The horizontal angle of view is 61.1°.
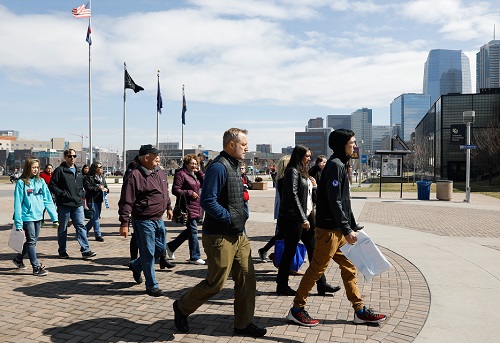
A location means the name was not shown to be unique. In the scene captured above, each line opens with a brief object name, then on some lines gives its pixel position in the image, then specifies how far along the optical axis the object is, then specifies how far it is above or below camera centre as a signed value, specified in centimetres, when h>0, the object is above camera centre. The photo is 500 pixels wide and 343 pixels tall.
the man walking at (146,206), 508 -48
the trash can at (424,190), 2023 -111
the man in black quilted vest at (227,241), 378 -68
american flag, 2348 +866
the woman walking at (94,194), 908 -59
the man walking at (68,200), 718 -56
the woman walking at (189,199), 682 -52
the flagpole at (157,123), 3492 +366
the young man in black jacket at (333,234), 414 -67
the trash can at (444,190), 1995 -110
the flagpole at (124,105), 2908 +471
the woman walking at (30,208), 605 -59
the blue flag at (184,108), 3866 +542
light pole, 1928 +200
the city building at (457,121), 4856 +509
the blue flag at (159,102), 3442 +529
